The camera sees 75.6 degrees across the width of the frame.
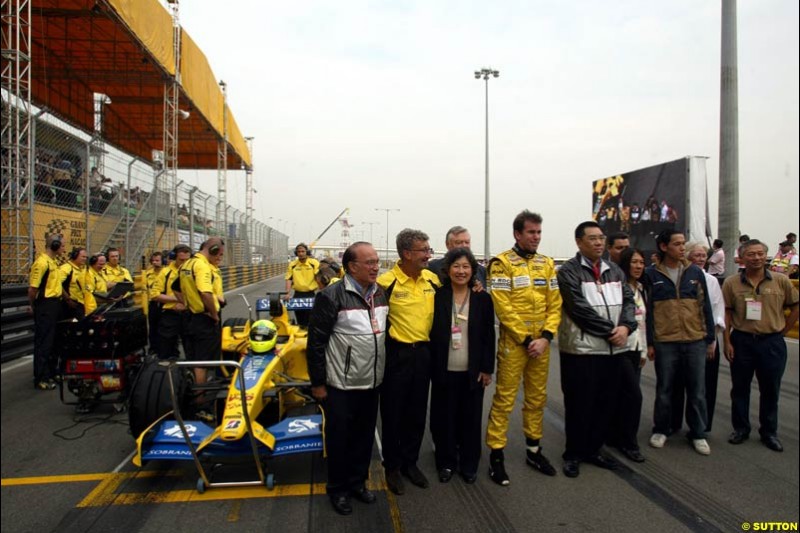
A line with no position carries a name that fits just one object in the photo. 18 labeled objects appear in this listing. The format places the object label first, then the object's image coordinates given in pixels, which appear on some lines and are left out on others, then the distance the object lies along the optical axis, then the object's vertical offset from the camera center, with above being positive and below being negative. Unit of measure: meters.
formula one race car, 3.41 -1.14
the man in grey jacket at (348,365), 3.34 -0.68
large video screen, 20.72 +2.78
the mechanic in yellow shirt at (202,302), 5.16 -0.41
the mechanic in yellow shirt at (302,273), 8.62 -0.19
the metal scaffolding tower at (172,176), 14.12 +2.58
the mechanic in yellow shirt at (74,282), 6.60 -0.27
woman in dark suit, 3.71 -0.70
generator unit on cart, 5.11 -0.95
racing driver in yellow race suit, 3.75 -0.43
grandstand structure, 8.09 +4.33
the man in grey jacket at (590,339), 3.84 -0.58
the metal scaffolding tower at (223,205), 19.61 +2.12
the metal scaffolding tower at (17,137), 6.97 +2.13
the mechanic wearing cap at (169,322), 5.56 -0.66
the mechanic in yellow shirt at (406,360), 3.59 -0.69
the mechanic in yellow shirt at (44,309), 6.17 -0.58
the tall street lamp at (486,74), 26.69 +9.81
